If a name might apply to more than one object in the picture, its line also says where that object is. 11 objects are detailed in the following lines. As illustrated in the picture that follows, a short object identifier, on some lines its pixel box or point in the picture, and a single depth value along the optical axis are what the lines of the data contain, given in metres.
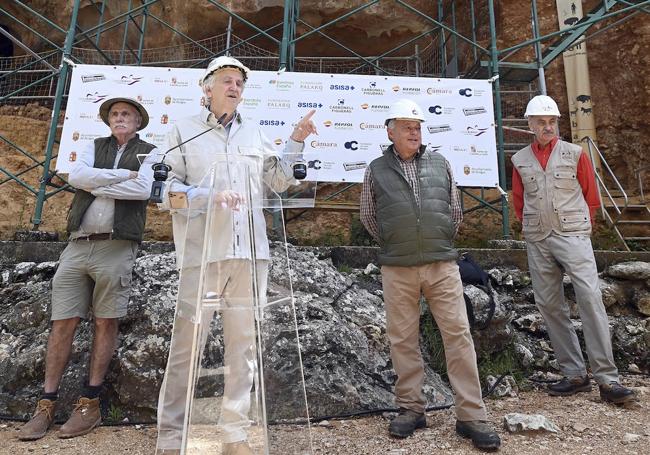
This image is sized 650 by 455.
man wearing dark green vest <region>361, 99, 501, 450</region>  2.56
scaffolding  8.00
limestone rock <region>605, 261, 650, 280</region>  4.22
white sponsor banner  4.98
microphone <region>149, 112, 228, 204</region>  1.76
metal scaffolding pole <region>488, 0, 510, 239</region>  5.14
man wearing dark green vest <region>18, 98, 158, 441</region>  2.74
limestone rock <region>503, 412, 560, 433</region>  2.61
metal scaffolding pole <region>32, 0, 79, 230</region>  4.86
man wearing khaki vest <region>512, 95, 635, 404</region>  3.14
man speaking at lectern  1.52
